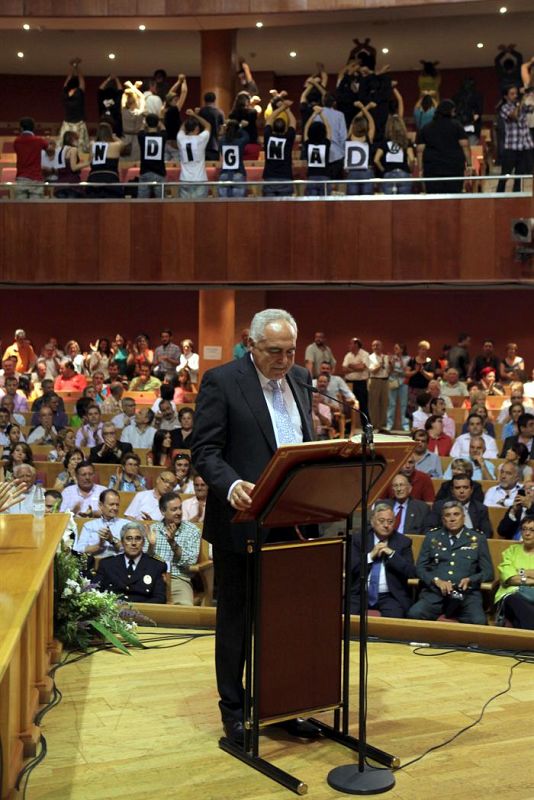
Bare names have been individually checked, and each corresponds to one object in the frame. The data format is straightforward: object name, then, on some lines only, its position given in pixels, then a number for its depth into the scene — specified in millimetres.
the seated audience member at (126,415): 9102
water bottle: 4042
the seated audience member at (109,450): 8109
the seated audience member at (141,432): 8750
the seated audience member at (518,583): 4805
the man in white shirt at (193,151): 9906
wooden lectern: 2971
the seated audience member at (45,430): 8992
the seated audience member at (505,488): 6703
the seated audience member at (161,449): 8086
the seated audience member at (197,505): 6422
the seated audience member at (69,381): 11016
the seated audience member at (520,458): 7043
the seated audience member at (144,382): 10680
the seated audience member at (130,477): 7293
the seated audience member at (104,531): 5820
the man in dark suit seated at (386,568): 5125
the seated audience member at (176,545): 5543
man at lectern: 3178
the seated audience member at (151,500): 6621
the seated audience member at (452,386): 10195
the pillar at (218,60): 12539
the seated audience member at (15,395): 9953
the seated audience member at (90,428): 8711
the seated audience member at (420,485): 6844
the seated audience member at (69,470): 7275
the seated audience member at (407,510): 6066
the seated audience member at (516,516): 5949
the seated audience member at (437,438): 8234
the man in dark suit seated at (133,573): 5191
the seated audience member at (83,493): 6848
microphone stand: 2941
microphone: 2922
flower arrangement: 4246
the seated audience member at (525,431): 7840
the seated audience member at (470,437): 7926
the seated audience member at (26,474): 6738
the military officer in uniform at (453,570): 5113
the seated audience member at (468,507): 6035
